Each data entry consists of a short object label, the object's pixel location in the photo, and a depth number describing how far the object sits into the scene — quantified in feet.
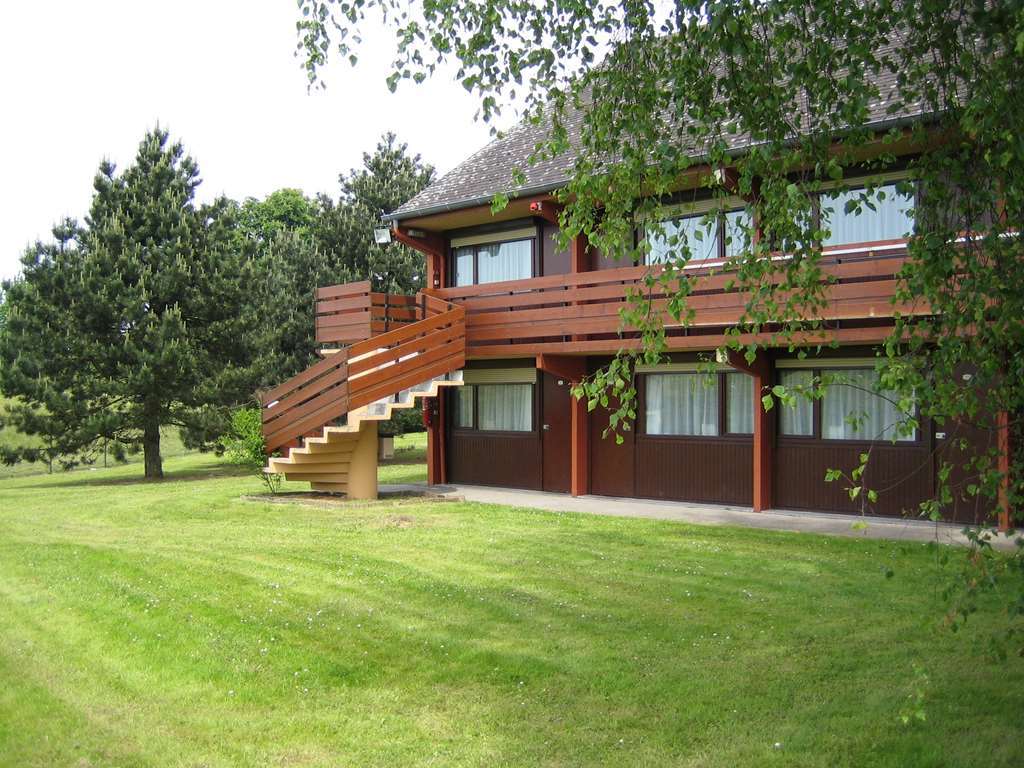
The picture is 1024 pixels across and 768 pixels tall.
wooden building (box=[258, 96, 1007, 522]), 48.67
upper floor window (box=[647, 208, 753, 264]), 51.65
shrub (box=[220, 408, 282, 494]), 62.34
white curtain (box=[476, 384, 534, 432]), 64.59
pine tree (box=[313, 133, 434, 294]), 97.04
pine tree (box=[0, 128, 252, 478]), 76.69
